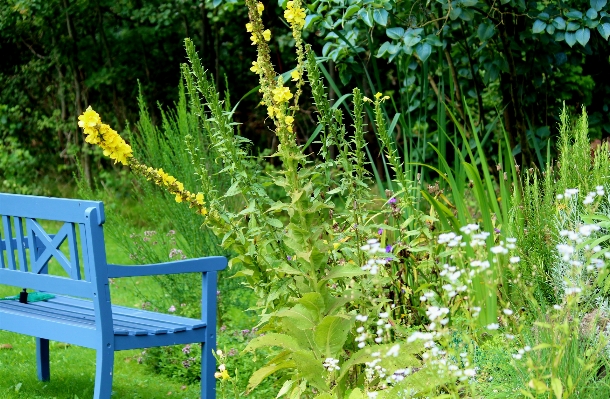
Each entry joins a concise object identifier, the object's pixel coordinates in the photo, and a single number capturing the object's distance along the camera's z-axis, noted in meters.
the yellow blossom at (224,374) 2.67
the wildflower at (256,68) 2.92
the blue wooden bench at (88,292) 3.12
